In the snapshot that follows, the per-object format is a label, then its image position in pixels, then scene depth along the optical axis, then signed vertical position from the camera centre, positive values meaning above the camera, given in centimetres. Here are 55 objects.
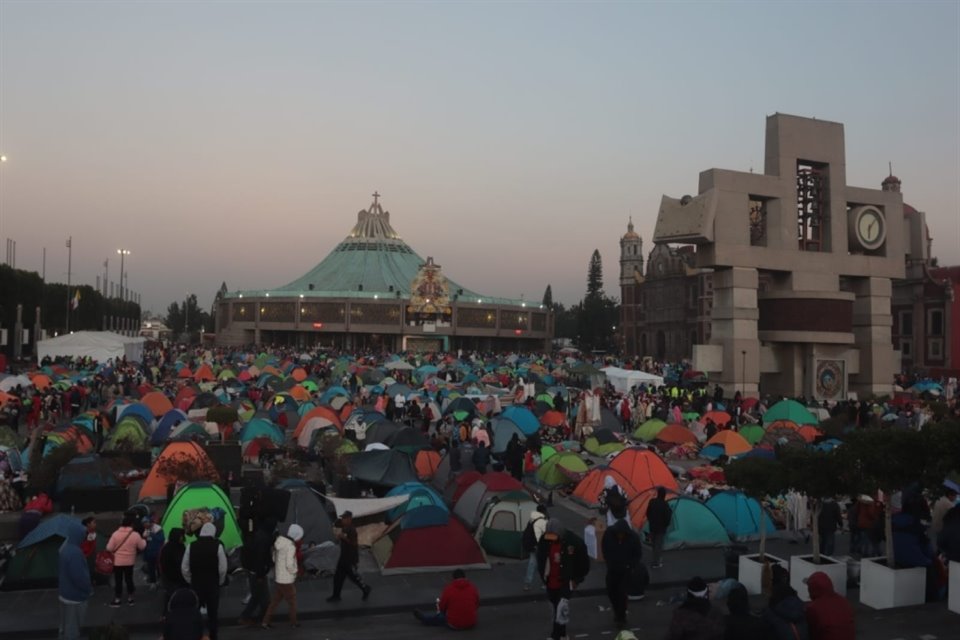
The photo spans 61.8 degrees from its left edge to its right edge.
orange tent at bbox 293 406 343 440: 2087 -166
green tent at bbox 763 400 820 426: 2323 -155
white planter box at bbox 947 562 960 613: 902 -255
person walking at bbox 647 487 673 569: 1105 -222
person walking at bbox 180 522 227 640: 796 -218
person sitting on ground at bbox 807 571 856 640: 684 -217
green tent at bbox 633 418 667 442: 2205 -197
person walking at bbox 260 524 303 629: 865 -234
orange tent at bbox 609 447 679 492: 1423 -199
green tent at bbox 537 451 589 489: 1612 -228
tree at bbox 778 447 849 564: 923 -133
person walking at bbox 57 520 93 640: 787 -235
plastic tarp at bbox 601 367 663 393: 3350 -86
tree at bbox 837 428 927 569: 895 -110
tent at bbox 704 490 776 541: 1266 -244
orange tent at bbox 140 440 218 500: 1398 -197
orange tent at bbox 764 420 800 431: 2020 -163
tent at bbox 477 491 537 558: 1168 -245
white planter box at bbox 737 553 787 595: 991 -266
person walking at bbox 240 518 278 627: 879 -238
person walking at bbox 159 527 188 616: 827 -217
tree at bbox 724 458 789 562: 949 -141
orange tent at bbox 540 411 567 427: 2412 -187
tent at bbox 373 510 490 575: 1084 -267
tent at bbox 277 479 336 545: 1162 -234
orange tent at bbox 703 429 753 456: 1927 -200
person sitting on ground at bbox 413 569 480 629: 866 -268
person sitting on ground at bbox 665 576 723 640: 578 -191
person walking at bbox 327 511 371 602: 948 -240
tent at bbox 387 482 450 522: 1160 -211
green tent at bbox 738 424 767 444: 2048 -189
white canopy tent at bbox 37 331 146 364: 3944 +17
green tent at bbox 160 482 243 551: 1107 -217
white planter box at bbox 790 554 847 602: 959 -254
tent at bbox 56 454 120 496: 1294 -205
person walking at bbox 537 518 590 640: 799 -214
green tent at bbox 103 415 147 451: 1822 -197
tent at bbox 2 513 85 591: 993 -261
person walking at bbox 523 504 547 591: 979 -213
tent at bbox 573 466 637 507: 1432 -236
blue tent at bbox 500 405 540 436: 2244 -174
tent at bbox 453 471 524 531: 1262 -216
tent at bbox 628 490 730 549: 1226 -258
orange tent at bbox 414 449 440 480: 1667 -226
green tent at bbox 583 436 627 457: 1978 -222
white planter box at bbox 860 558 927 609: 921 -259
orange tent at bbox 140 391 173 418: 2469 -160
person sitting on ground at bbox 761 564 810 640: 617 -201
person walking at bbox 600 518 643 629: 871 -219
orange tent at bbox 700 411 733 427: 2306 -166
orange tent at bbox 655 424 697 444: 2112 -200
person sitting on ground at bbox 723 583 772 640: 606 -199
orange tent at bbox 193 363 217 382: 3568 -100
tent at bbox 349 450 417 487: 1462 -208
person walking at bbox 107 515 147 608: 930 -233
